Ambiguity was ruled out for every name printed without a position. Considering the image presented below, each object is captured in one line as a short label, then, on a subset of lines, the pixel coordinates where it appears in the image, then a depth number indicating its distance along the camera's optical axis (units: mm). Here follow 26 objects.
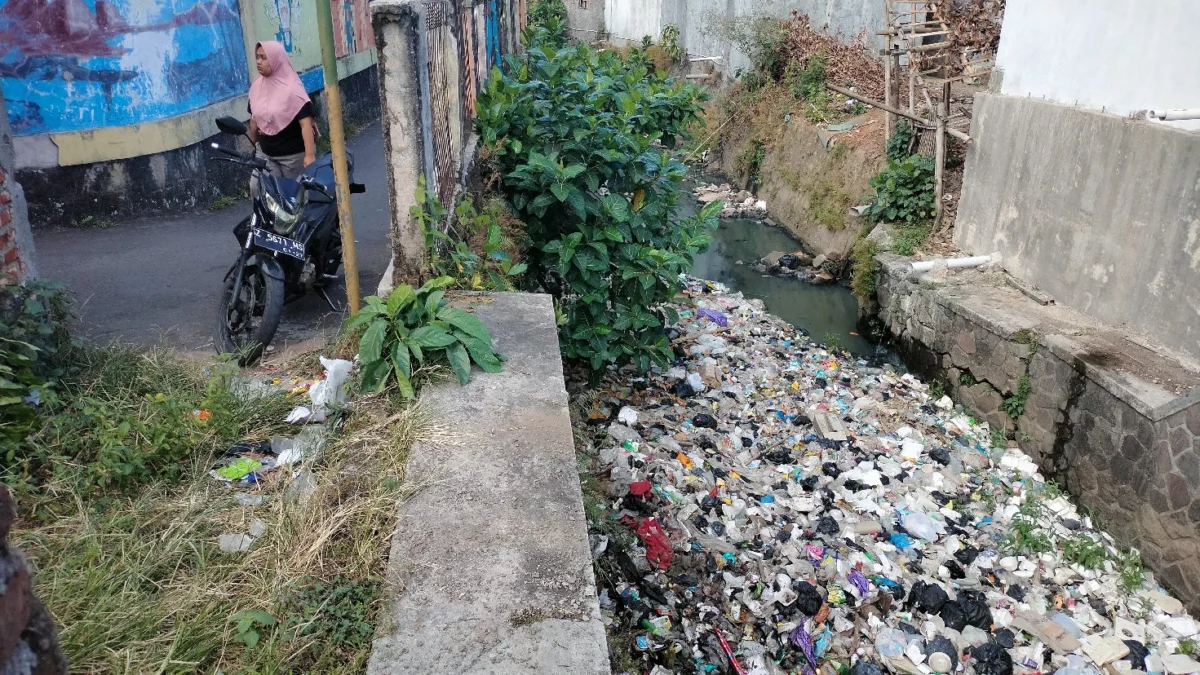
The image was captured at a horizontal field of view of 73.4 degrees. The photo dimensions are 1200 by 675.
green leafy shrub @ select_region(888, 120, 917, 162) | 8398
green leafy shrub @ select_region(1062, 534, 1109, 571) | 4477
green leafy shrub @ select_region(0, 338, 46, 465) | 2559
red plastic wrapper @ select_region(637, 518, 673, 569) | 3762
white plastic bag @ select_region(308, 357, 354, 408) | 3012
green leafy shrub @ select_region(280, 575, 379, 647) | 1881
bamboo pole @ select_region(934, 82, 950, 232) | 7297
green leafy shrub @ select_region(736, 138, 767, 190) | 12211
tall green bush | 4738
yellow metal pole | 3248
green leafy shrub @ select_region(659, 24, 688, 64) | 17922
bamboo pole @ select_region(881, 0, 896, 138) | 8336
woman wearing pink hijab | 4836
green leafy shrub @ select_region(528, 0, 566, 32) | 21531
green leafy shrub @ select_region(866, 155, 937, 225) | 7781
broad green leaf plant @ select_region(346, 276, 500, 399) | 2969
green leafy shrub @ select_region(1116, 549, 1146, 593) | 4305
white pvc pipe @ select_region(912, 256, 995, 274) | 6738
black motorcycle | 3814
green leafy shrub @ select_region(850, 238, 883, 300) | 7730
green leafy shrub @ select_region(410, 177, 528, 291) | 3643
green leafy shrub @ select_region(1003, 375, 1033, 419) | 5555
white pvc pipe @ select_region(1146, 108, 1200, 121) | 4496
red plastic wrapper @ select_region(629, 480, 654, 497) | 4184
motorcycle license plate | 3775
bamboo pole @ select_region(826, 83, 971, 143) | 7508
